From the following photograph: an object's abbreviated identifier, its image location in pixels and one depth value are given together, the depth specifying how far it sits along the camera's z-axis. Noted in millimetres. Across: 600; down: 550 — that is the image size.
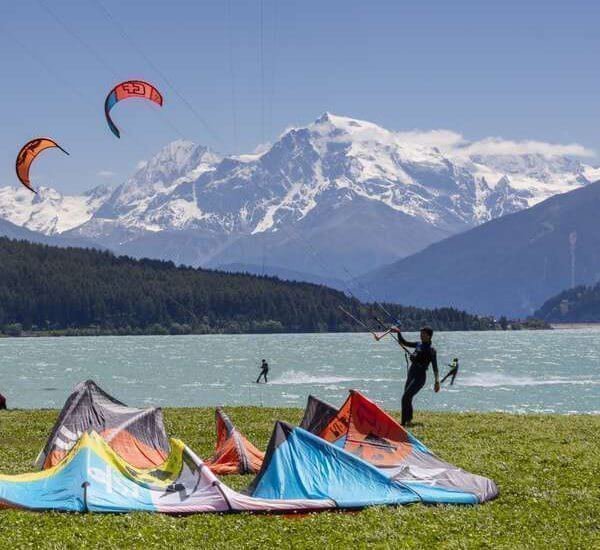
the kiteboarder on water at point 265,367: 89188
